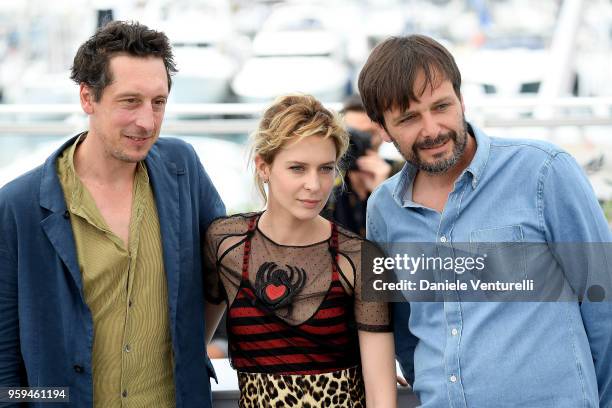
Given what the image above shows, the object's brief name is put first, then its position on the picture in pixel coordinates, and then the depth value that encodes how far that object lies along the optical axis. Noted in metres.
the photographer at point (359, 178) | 4.20
